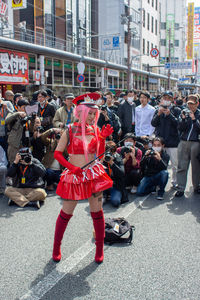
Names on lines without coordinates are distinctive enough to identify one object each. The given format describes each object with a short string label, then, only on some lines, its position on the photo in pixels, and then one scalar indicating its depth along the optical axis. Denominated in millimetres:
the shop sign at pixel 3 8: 17078
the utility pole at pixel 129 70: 23064
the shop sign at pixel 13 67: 16641
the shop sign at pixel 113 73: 29494
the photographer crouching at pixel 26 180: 5238
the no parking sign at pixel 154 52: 29453
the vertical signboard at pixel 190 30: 56938
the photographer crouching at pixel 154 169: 5785
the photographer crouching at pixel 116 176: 5355
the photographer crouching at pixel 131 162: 6027
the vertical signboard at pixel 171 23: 53169
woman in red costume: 3131
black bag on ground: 3791
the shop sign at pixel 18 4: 16931
